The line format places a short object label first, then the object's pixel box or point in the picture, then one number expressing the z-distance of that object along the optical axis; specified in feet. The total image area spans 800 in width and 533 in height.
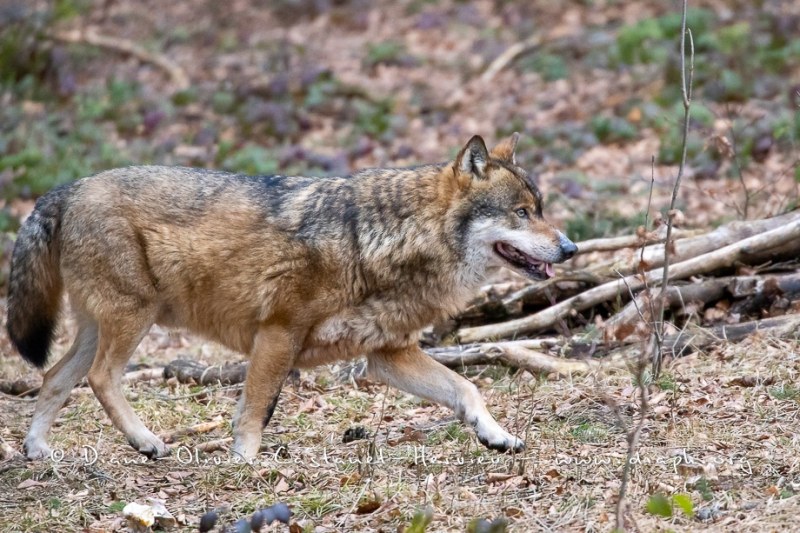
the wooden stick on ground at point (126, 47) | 129.90
